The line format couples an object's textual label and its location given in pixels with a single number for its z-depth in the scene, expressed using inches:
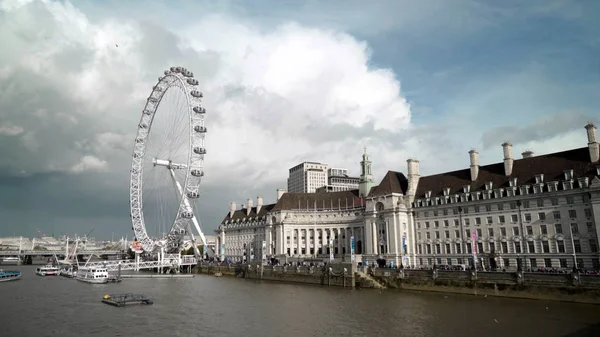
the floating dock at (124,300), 2178.9
